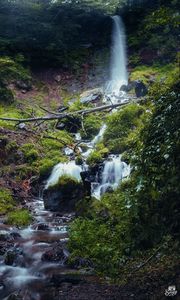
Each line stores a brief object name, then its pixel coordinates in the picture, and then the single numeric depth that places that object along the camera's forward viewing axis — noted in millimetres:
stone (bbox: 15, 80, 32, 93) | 25156
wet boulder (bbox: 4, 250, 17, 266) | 8719
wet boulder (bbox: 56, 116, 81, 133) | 19859
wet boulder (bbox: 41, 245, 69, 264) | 8734
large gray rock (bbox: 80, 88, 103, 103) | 23034
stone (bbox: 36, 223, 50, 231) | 11164
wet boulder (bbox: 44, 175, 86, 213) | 12797
